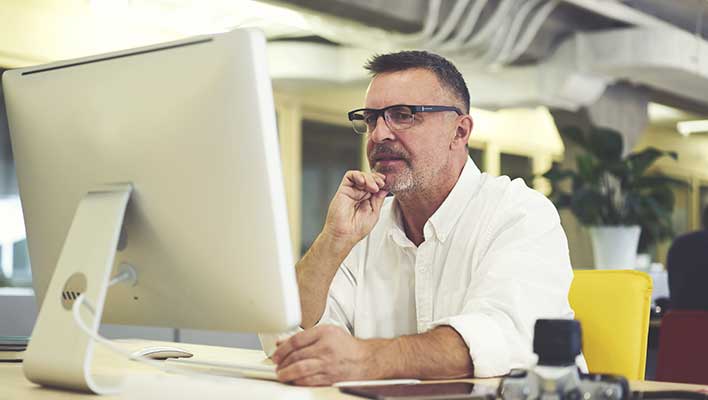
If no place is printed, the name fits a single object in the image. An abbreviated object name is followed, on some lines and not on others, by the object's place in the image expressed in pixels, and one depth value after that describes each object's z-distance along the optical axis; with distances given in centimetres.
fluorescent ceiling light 1194
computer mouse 190
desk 140
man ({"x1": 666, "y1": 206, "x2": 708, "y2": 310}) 411
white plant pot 663
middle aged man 175
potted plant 670
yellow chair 193
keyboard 162
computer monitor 132
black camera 114
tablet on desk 132
